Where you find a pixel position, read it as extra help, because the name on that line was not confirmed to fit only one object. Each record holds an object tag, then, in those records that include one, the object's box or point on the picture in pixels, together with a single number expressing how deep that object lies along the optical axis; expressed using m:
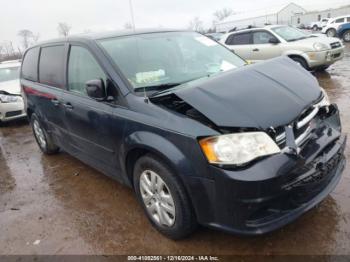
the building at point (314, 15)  53.56
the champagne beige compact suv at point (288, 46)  9.05
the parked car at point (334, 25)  23.03
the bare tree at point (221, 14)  91.63
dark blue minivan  2.19
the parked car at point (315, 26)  37.12
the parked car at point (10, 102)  7.30
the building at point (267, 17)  57.00
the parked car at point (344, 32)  21.99
